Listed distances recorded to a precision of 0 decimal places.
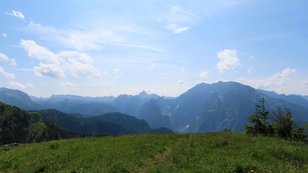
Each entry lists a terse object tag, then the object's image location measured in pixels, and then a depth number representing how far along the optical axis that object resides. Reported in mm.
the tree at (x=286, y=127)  20407
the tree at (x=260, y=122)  20942
